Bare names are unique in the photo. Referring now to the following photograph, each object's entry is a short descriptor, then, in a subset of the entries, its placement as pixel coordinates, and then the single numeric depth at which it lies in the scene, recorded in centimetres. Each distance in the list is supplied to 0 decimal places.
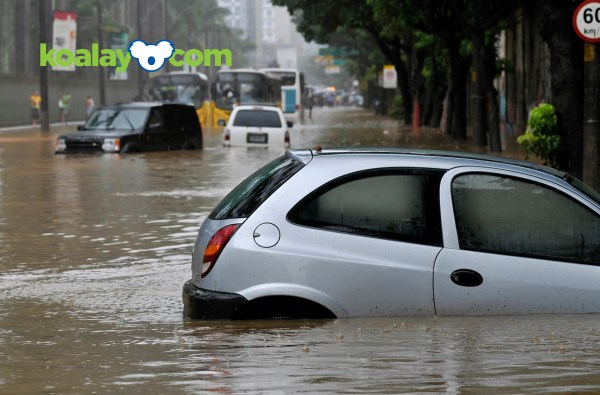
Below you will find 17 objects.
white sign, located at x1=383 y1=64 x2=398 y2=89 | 7944
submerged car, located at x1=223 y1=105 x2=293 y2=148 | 3716
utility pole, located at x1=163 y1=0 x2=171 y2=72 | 10031
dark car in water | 3347
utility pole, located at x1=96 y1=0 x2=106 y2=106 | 6869
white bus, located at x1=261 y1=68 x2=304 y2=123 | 8019
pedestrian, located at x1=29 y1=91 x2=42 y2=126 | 6494
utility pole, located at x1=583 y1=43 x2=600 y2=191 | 1620
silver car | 784
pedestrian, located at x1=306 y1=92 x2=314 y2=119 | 9212
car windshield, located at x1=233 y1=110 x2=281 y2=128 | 3753
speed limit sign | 1589
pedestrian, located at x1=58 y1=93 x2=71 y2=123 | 7130
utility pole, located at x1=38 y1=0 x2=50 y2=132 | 5628
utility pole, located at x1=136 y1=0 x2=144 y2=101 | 7607
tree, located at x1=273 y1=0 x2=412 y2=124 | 5469
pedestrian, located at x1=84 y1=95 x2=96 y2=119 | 7375
